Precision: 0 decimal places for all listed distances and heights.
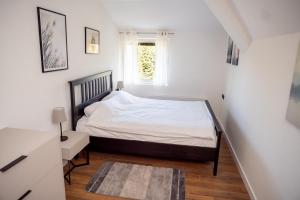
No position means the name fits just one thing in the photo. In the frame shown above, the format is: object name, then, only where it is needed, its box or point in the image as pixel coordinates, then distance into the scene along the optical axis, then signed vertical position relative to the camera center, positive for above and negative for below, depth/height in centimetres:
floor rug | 224 -143
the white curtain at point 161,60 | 450 +8
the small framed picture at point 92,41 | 314 +34
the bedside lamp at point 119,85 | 444 -50
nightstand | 221 -98
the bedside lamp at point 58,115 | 231 -62
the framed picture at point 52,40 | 217 +24
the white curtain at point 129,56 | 465 +15
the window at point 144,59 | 458 +11
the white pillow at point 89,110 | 298 -72
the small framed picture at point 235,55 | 334 +18
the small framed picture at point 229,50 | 385 +30
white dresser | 126 -74
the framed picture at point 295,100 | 141 -23
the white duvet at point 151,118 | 269 -82
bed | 264 -89
